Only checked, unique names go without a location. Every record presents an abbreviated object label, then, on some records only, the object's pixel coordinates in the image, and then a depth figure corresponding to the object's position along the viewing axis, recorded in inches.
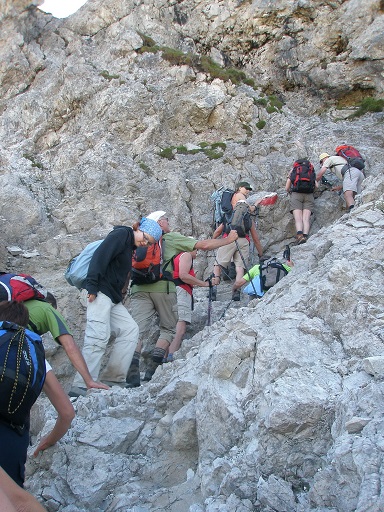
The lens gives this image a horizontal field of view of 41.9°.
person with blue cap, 286.4
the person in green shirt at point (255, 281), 358.9
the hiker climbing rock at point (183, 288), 349.1
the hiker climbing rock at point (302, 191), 510.3
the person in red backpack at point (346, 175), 500.1
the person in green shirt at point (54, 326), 240.4
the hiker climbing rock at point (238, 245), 440.8
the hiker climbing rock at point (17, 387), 146.3
